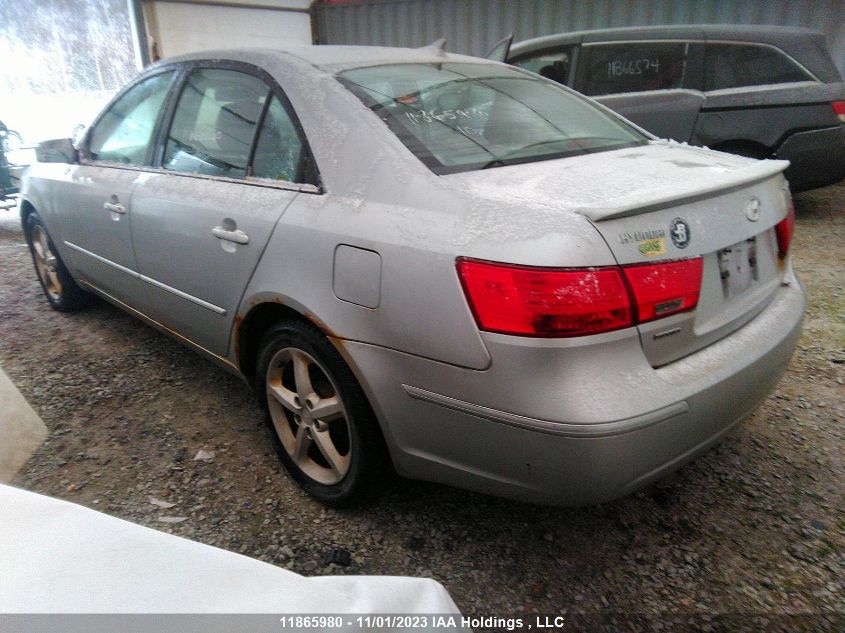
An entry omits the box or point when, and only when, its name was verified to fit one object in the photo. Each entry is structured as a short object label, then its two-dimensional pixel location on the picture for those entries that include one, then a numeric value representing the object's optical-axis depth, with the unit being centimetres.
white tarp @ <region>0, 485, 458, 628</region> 80
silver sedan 150
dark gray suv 507
